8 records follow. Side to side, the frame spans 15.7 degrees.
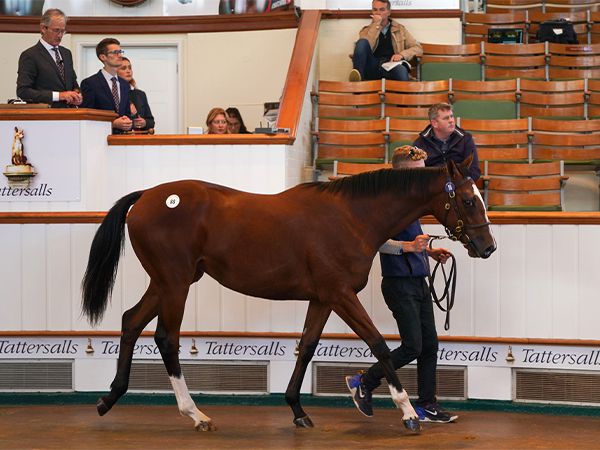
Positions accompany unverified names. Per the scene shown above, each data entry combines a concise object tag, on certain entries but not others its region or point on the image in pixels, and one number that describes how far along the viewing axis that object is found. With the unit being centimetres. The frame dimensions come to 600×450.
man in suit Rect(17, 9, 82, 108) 1601
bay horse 1233
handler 1273
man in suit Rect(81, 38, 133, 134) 1649
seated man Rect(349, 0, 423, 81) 2260
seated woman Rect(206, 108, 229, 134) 1813
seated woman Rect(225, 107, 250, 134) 2006
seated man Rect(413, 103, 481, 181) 1383
